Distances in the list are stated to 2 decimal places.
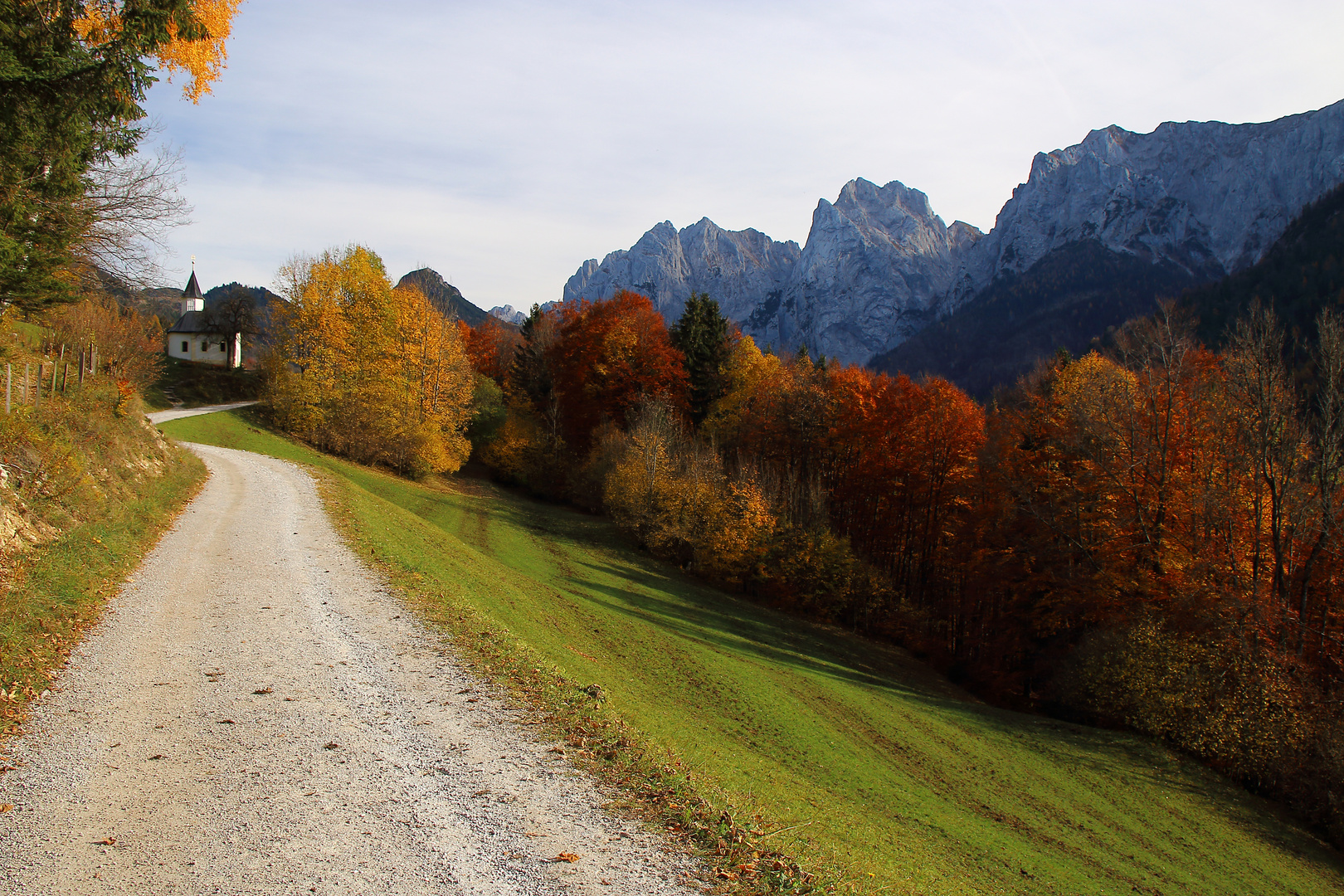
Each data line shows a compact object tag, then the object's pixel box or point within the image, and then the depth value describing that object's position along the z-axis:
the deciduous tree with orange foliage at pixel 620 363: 53.38
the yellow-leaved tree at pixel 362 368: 43.28
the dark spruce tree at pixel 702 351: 57.19
